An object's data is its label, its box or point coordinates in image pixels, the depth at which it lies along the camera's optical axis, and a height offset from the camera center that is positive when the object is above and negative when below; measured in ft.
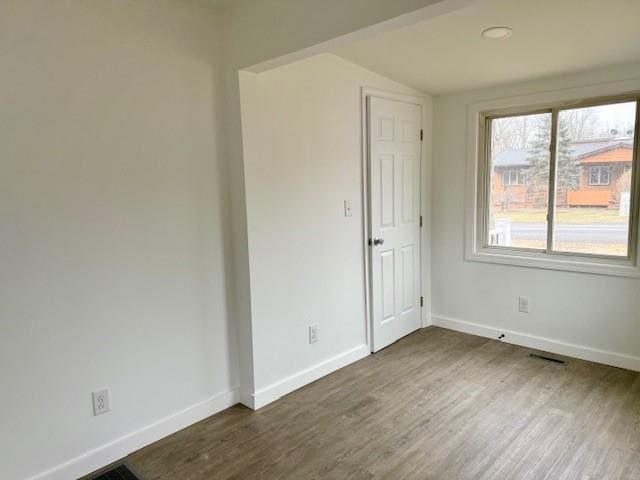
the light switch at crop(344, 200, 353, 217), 10.51 -0.45
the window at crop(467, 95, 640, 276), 10.19 -0.08
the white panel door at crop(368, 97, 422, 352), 11.16 -0.73
